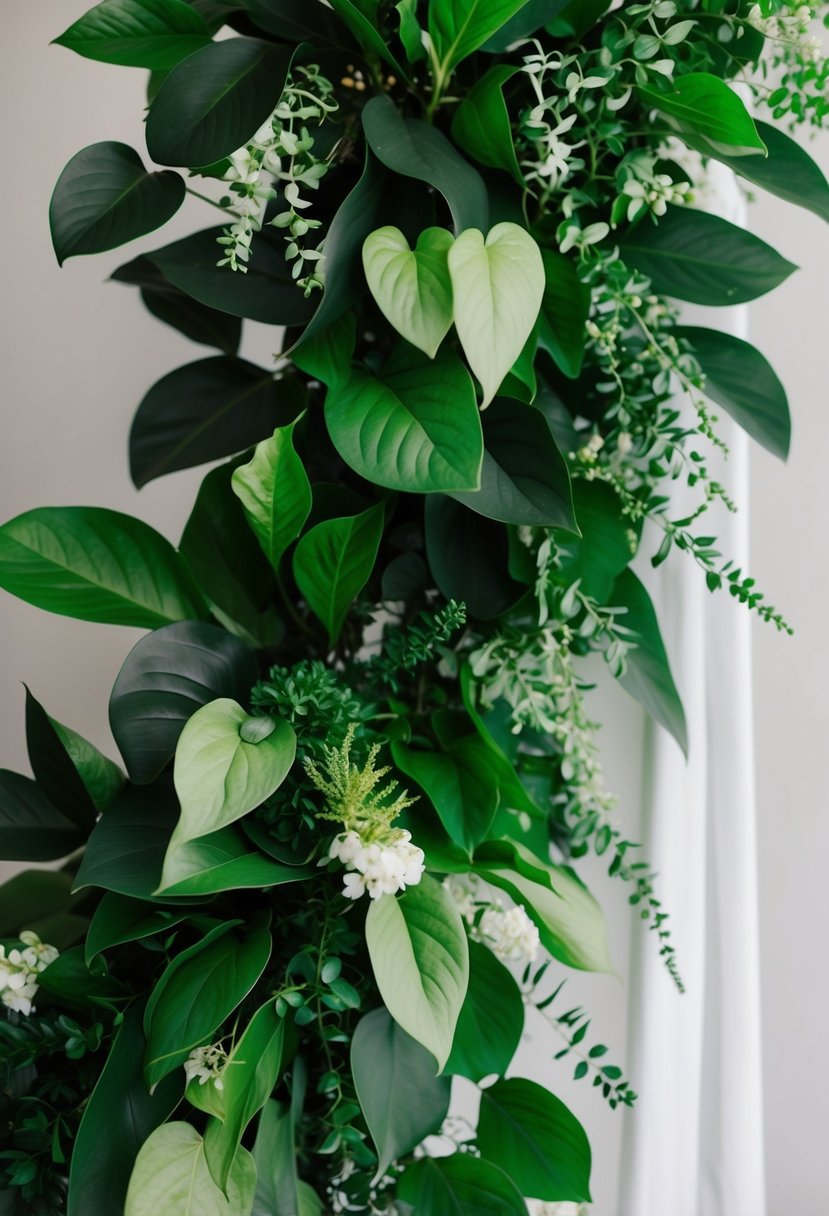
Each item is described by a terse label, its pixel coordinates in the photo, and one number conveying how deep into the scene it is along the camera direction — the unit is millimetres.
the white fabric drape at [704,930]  929
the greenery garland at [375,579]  706
